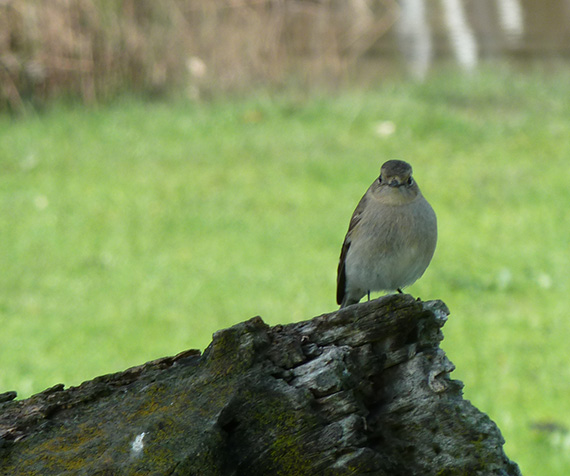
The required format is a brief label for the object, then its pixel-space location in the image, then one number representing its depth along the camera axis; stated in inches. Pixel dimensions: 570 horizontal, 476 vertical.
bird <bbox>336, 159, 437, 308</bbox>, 275.3
